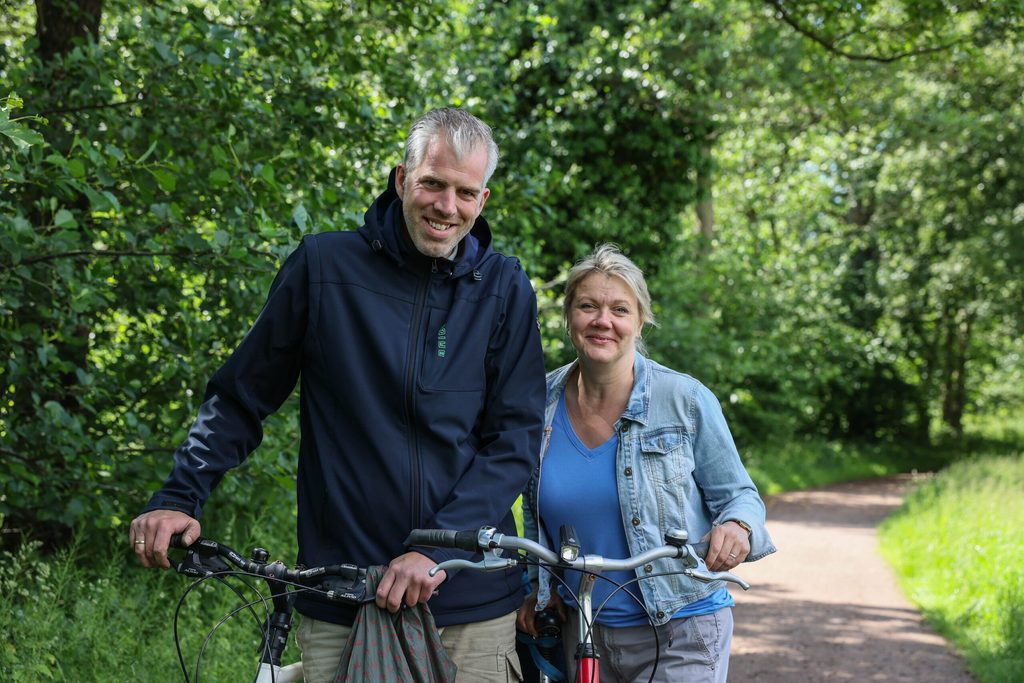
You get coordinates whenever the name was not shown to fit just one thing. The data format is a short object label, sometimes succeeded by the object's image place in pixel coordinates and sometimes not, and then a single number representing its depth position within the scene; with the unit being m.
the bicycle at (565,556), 2.34
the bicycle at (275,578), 2.43
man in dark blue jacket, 2.56
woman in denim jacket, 3.24
